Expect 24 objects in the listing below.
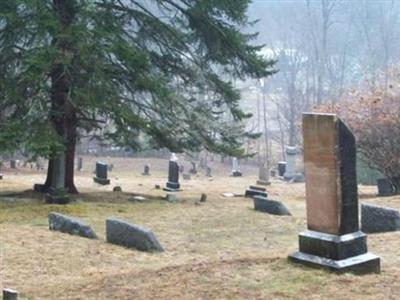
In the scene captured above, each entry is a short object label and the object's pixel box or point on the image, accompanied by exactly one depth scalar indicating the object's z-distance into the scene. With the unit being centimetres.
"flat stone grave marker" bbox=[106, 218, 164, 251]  835
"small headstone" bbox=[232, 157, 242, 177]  3147
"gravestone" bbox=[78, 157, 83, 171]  3365
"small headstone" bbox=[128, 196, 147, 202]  1441
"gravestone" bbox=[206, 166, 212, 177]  3232
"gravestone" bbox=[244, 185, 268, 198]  1734
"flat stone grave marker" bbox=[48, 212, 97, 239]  904
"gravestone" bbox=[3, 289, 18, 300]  508
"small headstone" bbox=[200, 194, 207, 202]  1550
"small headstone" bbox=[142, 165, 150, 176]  3031
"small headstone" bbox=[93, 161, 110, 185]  2183
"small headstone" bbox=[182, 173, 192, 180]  2773
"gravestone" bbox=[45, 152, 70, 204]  1269
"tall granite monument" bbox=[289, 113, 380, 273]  609
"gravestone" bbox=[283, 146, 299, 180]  2756
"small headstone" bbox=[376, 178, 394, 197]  1747
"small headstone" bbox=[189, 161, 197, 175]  3446
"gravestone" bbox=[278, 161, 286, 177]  2978
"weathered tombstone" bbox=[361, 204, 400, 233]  946
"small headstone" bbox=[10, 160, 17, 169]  3182
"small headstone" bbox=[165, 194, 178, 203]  1488
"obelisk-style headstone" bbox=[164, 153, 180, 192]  2005
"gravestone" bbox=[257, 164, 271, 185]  2372
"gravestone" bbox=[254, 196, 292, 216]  1274
